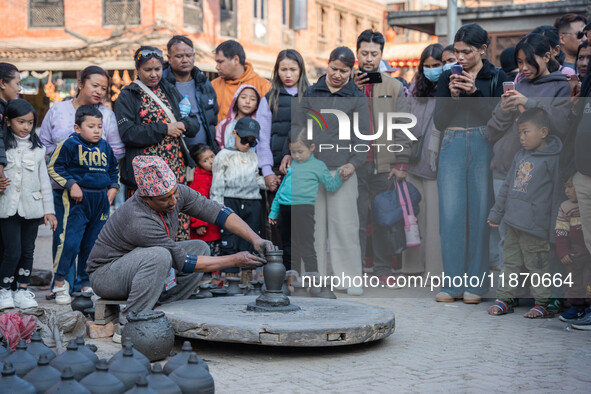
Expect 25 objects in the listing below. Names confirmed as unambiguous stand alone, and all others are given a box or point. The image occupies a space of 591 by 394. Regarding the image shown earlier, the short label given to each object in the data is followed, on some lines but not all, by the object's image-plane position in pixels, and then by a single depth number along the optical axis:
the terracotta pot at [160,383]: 3.43
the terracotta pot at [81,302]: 5.88
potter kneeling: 5.23
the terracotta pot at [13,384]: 3.31
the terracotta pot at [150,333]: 4.72
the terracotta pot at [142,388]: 3.29
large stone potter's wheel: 4.80
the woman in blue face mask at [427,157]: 7.86
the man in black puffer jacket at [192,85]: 7.61
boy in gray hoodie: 6.41
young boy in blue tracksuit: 6.90
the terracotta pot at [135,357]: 3.79
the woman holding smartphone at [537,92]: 6.40
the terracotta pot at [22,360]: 3.75
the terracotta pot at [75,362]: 3.75
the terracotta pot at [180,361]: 3.80
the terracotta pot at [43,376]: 3.48
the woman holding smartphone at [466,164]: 6.83
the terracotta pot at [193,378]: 3.61
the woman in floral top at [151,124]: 7.08
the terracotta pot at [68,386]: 3.31
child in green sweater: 7.39
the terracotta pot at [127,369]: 3.63
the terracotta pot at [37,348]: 4.00
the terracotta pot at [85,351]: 3.91
